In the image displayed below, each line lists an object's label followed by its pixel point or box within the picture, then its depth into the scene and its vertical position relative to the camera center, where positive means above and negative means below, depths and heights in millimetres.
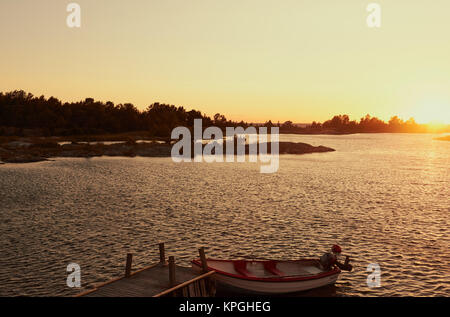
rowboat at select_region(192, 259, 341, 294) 20812 -8081
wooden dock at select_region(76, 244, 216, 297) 18500 -7625
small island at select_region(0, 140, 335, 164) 111562 -1994
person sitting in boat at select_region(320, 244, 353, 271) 23312 -7813
